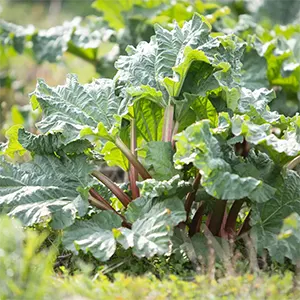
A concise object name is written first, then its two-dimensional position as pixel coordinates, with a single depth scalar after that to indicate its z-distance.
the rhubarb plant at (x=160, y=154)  5.06
